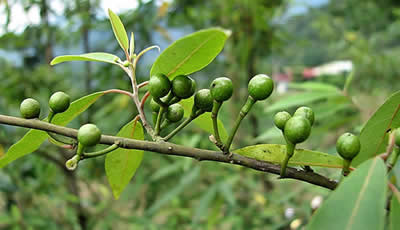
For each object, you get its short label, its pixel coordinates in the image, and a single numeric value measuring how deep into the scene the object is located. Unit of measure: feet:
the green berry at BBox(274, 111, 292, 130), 0.93
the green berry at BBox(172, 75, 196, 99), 0.91
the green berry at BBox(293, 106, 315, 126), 0.92
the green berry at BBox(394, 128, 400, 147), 0.84
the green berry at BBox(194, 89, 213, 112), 0.94
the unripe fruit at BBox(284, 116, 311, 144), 0.85
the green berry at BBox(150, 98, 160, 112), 1.00
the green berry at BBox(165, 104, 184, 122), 0.99
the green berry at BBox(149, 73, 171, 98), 0.90
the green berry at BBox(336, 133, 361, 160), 0.87
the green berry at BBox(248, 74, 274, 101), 0.92
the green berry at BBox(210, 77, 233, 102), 0.91
